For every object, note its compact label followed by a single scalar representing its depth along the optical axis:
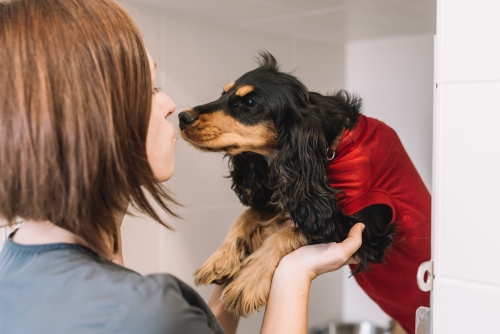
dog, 1.26
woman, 0.73
